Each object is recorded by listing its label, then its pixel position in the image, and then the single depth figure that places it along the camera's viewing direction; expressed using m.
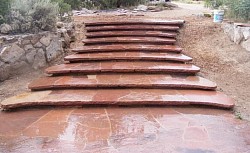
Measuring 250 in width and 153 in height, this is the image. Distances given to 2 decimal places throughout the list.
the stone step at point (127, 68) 2.70
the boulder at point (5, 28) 2.78
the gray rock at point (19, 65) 2.75
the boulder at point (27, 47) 2.82
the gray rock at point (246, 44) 3.16
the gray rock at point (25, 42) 2.80
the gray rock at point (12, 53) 2.65
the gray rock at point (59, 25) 3.36
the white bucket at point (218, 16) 3.67
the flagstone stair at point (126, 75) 2.20
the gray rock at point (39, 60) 2.94
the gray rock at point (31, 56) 2.86
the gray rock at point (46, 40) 2.97
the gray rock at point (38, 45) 2.92
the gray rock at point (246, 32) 3.15
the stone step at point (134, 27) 3.61
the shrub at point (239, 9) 3.37
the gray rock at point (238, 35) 3.24
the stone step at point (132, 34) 3.49
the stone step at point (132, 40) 3.35
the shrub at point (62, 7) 3.69
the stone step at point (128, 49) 3.17
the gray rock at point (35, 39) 2.88
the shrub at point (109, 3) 5.35
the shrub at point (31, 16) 2.87
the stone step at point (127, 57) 2.95
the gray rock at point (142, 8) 5.20
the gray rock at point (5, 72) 2.67
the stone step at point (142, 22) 3.72
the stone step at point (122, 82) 2.42
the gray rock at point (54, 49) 3.05
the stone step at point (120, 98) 2.16
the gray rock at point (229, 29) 3.38
